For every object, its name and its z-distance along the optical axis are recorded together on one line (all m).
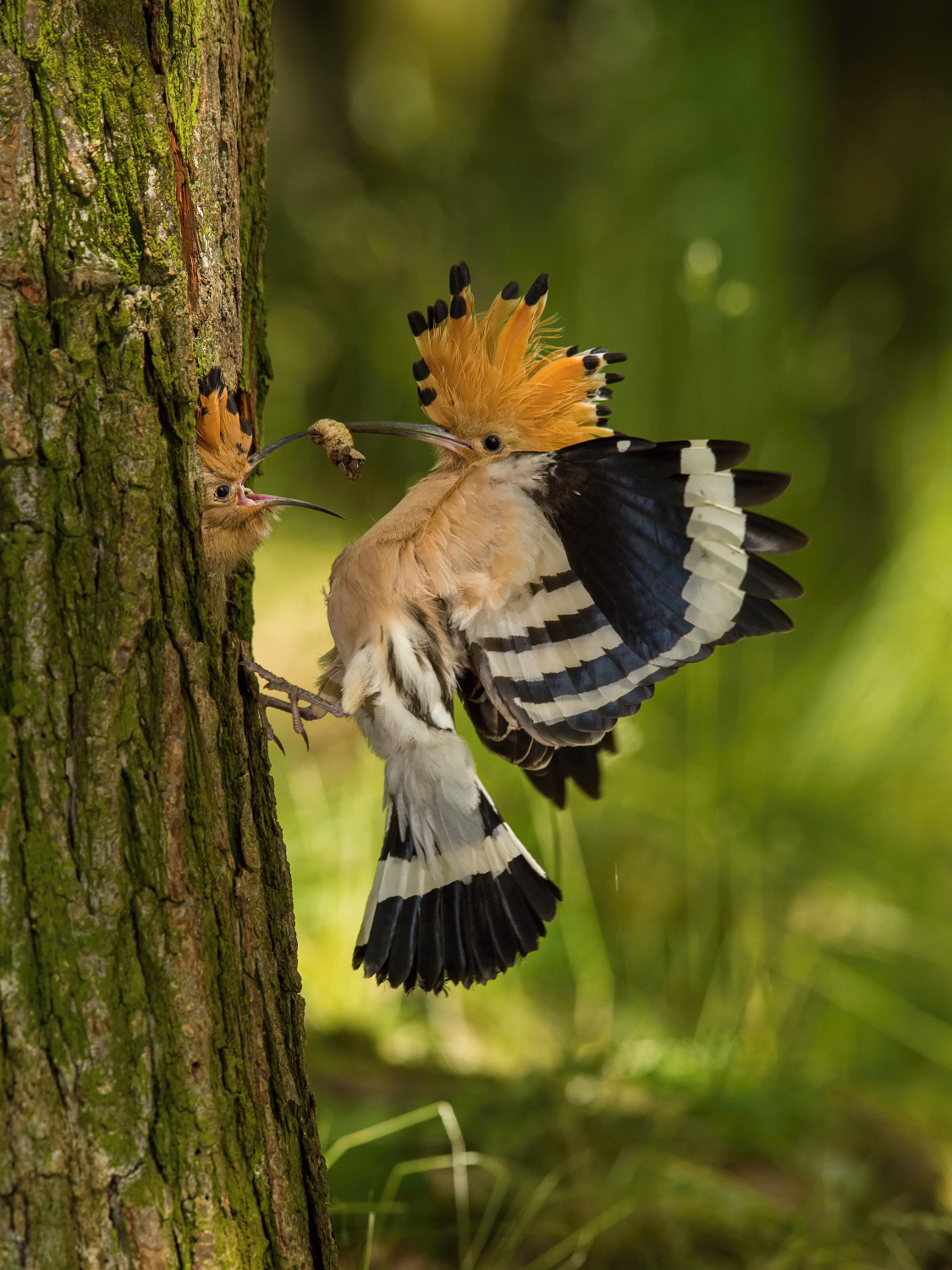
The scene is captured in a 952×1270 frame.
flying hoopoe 7.96
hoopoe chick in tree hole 7.94
